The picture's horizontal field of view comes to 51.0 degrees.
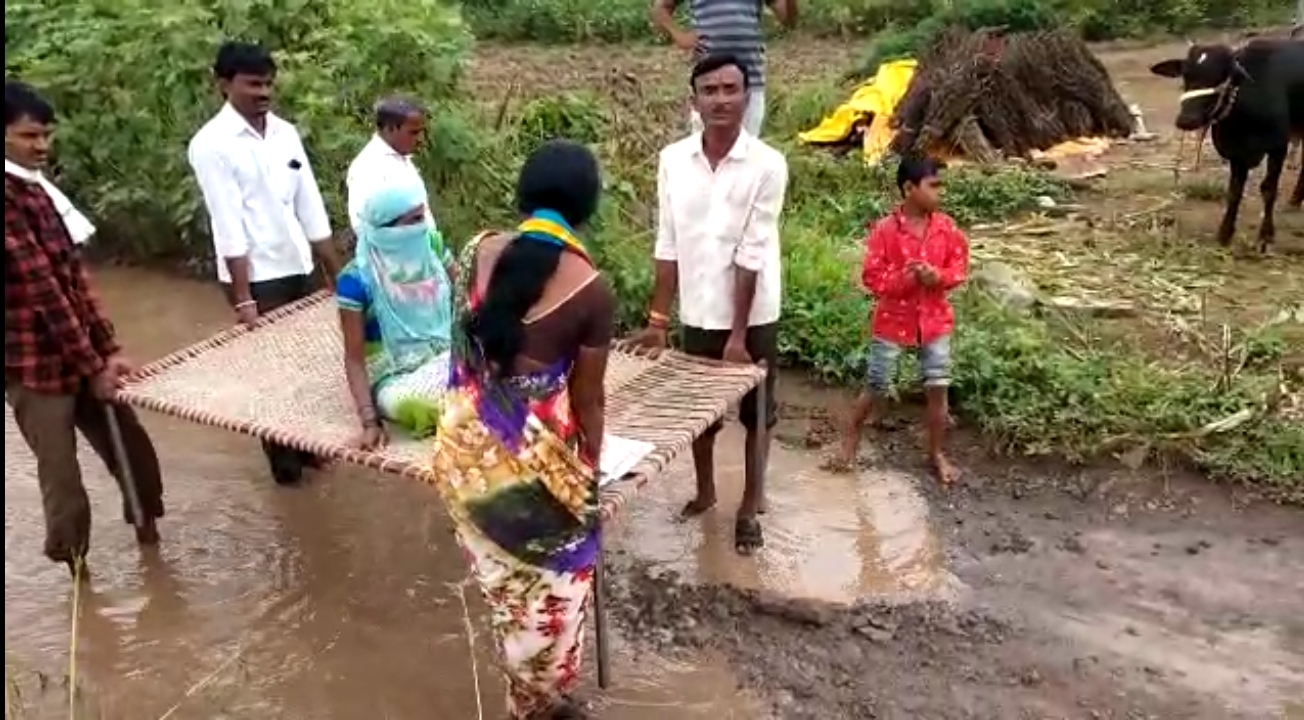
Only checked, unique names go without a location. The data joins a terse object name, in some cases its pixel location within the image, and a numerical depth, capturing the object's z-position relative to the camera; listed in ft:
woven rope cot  12.25
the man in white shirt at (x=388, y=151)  14.26
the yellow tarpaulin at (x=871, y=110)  29.53
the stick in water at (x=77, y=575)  10.34
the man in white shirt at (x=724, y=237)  13.14
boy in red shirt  14.94
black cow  23.43
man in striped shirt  19.70
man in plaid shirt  12.35
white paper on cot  11.54
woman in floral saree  9.45
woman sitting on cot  12.62
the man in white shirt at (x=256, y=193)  14.57
